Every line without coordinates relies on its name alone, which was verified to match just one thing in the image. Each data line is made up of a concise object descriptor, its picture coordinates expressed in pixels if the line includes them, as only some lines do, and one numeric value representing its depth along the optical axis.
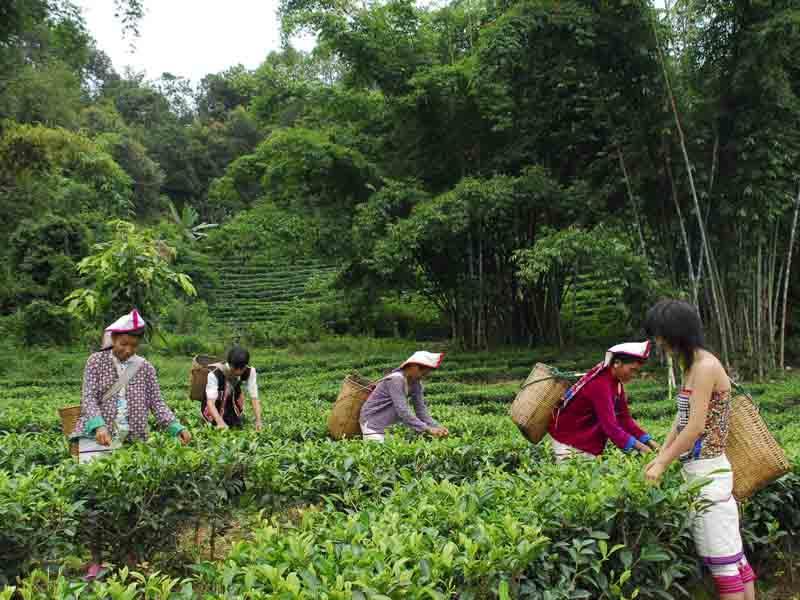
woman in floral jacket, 4.39
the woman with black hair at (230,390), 5.64
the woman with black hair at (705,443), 3.08
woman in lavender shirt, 5.10
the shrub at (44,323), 16.62
